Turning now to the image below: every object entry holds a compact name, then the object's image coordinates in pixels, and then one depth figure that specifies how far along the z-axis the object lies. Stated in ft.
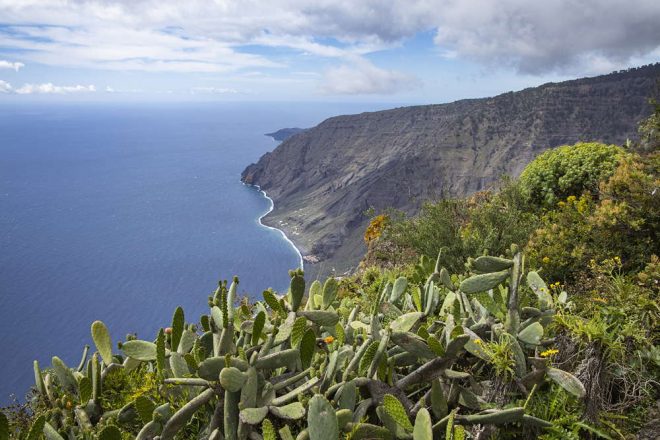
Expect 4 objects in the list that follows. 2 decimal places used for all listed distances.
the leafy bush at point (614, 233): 20.93
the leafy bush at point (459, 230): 29.50
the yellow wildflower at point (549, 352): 11.73
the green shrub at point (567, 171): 34.94
